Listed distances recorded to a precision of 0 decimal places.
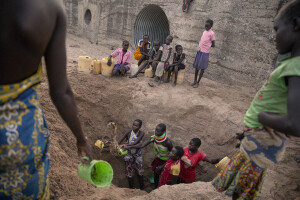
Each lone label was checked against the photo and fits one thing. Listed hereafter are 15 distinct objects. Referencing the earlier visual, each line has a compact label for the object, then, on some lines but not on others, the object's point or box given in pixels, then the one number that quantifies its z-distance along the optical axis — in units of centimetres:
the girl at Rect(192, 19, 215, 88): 545
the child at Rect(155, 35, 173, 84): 573
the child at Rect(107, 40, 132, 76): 583
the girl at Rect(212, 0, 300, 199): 118
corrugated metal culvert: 902
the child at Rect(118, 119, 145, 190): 388
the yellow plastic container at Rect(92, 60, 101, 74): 574
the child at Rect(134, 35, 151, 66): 635
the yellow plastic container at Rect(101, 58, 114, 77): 575
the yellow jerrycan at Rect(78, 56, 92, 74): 558
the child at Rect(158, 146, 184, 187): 351
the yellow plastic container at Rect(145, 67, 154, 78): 600
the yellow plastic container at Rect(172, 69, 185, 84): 581
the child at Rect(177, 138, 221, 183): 357
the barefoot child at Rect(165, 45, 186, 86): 568
